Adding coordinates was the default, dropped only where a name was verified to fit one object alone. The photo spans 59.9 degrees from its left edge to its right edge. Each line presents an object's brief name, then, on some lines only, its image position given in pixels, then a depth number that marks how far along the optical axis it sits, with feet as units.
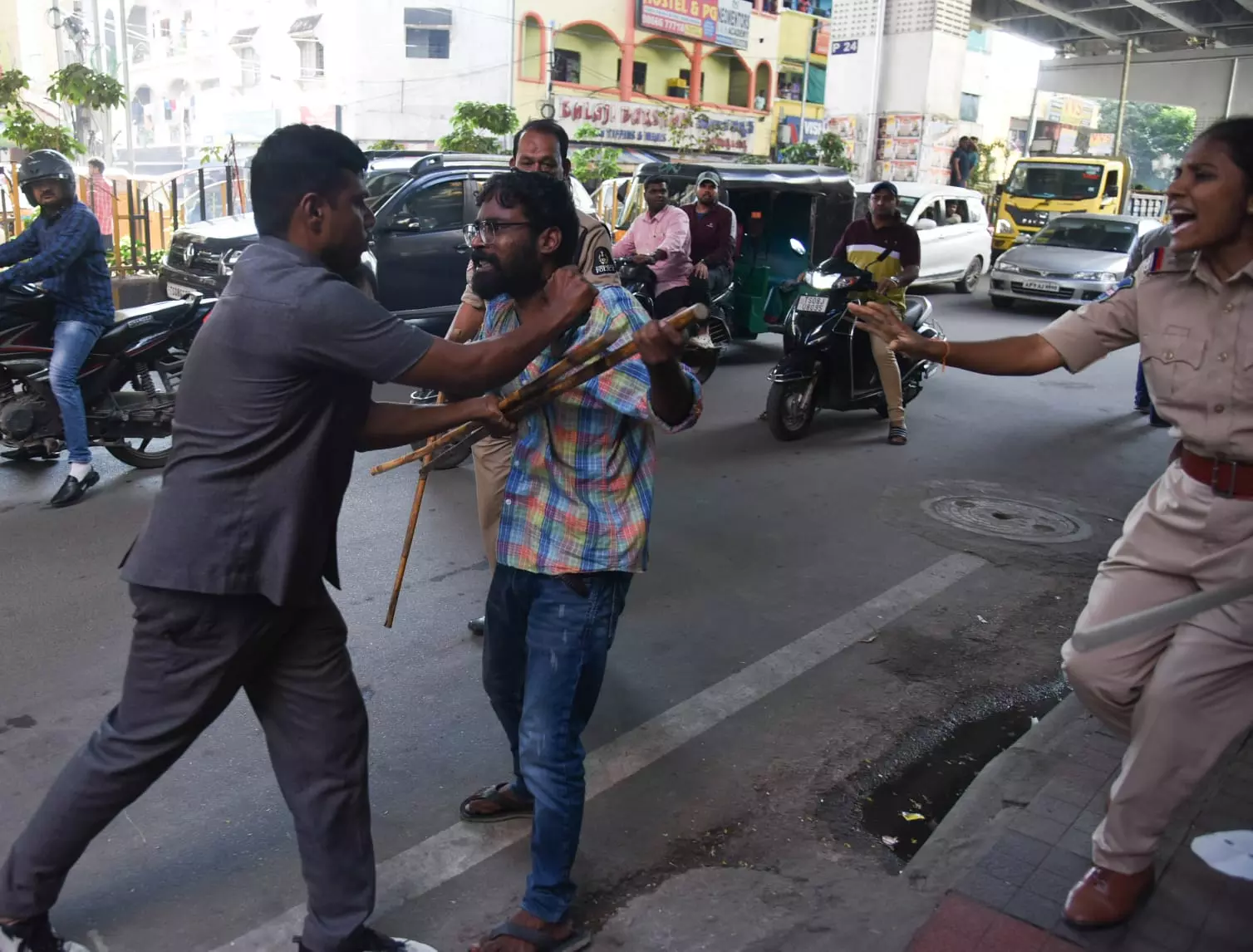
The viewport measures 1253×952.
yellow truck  66.23
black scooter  26.61
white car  54.85
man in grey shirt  7.12
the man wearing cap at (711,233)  33.73
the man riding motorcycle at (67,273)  18.89
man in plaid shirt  8.13
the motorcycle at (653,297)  31.55
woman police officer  8.20
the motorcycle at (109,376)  19.88
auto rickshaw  38.09
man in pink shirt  31.37
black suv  33.24
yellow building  99.96
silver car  48.98
